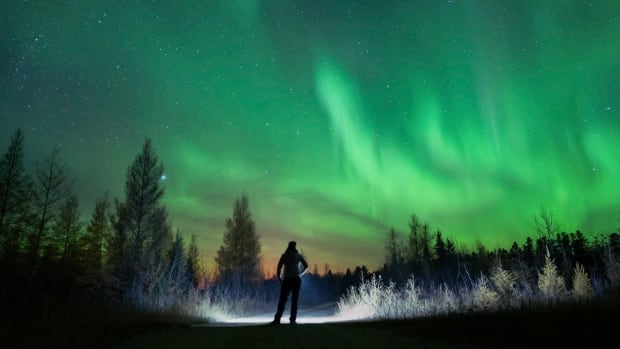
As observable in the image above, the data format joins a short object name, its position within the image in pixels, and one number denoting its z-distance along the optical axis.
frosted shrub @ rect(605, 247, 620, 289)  10.15
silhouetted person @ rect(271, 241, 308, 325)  10.47
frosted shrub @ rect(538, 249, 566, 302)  10.00
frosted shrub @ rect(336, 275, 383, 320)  14.44
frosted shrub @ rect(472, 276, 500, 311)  9.37
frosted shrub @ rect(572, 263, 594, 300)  9.09
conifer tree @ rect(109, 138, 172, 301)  27.83
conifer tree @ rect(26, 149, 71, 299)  27.27
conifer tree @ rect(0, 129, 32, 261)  25.22
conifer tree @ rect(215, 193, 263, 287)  42.54
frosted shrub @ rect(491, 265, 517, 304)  10.47
